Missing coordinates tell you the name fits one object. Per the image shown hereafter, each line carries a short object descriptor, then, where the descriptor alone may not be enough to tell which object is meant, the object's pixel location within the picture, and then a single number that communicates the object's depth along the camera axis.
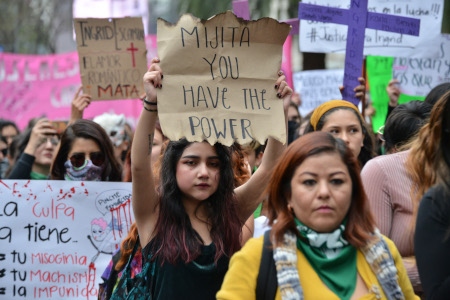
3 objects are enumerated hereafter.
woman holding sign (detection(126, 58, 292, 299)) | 6.92
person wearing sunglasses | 10.43
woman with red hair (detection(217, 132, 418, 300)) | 5.37
